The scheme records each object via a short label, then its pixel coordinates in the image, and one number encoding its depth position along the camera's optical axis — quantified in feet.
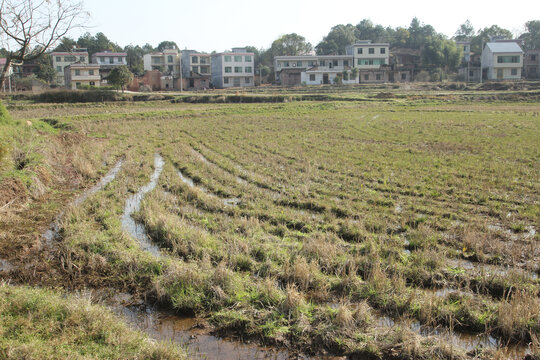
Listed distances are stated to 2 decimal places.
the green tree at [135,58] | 274.77
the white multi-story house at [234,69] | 260.01
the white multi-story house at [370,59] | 258.57
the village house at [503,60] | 242.72
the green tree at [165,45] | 365.92
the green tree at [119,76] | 189.78
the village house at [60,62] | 258.98
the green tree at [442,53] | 256.93
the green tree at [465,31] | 397.19
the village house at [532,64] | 263.70
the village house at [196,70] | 266.16
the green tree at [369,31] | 359.46
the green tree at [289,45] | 312.71
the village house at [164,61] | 286.46
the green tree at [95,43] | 310.45
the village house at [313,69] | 251.19
